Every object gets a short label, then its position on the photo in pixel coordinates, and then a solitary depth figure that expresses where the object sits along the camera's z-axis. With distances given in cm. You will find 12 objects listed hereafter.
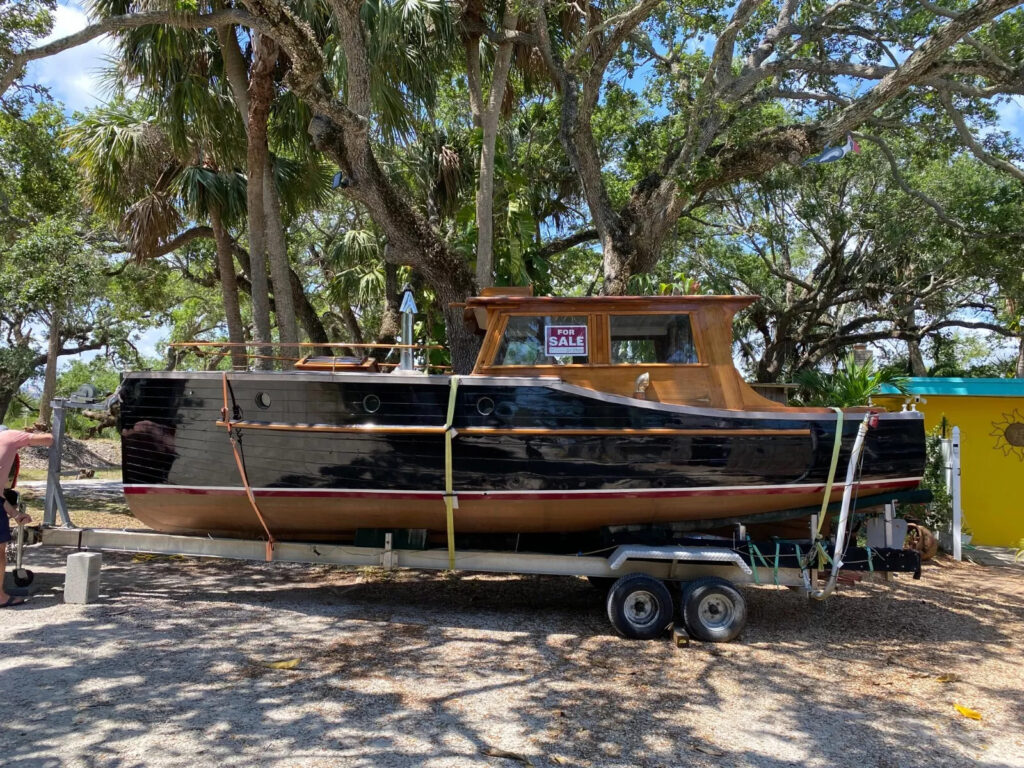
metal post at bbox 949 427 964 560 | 812
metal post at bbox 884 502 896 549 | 584
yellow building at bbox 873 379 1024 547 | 976
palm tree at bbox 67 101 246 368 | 1049
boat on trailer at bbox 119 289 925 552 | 541
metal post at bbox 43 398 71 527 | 583
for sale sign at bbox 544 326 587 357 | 577
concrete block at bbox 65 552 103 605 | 554
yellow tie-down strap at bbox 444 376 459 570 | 535
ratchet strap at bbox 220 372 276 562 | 556
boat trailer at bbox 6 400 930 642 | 541
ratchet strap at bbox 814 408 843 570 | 559
